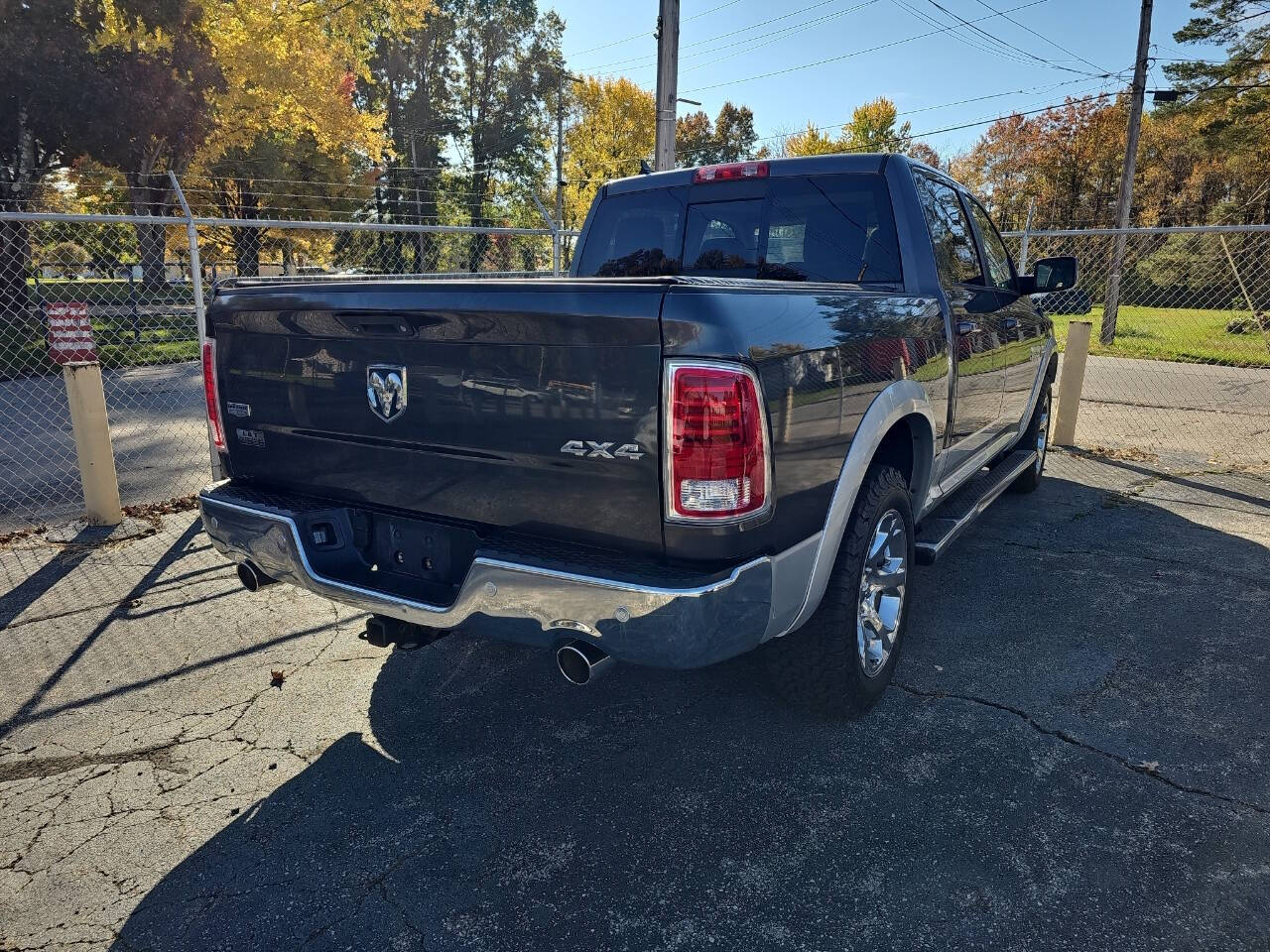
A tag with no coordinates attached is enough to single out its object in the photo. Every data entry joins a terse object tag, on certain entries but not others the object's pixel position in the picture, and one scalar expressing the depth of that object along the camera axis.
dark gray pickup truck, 2.28
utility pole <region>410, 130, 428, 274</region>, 39.32
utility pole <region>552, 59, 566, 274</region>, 7.05
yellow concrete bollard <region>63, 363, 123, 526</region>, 5.40
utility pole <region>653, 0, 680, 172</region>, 10.41
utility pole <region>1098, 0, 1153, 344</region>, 19.64
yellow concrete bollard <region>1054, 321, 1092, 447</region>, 7.87
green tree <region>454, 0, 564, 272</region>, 44.91
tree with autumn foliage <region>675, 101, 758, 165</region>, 69.25
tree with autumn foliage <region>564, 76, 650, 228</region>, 43.59
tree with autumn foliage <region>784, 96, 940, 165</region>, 49.72
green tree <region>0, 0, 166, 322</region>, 17.31
